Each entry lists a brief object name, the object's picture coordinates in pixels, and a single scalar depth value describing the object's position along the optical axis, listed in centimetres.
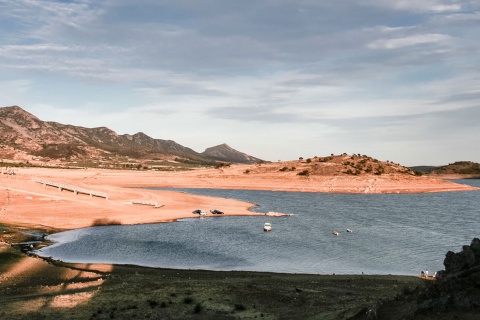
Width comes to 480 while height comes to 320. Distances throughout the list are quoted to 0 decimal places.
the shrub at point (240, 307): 2770
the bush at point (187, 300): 2874
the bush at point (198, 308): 2705
